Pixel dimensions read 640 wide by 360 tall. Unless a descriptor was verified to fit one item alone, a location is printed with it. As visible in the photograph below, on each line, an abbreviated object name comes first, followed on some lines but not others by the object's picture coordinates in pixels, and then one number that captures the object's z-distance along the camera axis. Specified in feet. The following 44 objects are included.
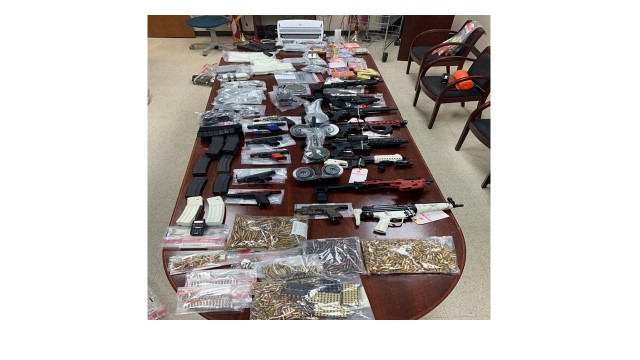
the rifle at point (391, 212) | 4.95
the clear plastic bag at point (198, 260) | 4.43
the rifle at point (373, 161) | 6.03
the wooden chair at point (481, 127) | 8.77
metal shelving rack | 18.22
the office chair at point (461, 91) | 10.49
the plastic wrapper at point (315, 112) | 7.25
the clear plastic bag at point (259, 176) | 5.71
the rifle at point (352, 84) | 8.80
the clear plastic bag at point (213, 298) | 4.01
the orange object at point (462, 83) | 10.66
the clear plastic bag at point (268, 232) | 4.66
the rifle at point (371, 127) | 7.04
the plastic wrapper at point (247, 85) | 8.69
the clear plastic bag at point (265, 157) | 6.20
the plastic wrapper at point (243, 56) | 10.56
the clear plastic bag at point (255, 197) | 5.32
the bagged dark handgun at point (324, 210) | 5.01
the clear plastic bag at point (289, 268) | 4.35
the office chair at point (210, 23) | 16.11
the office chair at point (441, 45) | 11.98
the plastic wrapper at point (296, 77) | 9.12
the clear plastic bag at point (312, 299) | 3.94
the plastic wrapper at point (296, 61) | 10.29
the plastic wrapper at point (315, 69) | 9.87
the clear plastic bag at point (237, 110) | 7.56
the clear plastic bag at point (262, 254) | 4.50
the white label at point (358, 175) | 5.78
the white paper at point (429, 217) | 5.08
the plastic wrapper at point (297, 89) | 8.47
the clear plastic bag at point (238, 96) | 8.14
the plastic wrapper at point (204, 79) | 13.91
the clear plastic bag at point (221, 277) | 4.27
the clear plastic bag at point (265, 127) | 6.92
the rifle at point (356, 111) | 7.57
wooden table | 4.03
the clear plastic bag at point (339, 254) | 4.39
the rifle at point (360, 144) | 6.44
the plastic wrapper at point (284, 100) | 7.97
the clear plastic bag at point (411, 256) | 4.38
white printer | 11.78
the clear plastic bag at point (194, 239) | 4.70
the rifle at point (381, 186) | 5.49
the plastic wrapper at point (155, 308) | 5.95
